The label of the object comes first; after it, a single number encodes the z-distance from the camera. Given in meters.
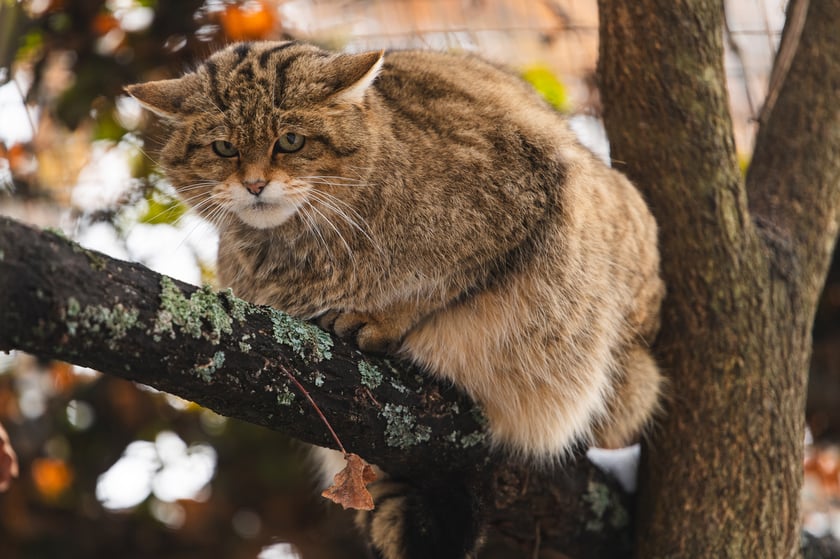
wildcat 5.10
